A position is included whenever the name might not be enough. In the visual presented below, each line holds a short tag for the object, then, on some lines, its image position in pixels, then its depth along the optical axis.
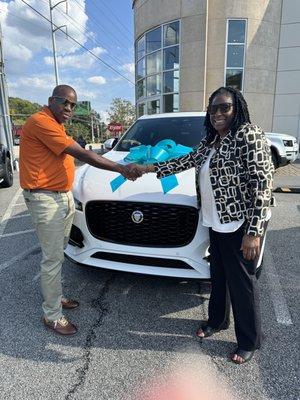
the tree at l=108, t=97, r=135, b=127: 55.28
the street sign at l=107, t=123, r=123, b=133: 27.78
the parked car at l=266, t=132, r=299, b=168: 10.67
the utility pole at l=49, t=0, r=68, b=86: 22.58
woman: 2.14
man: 2.46
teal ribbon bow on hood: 3.08
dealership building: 15.70
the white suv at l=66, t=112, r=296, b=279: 2.87
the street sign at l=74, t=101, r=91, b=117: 45.31
